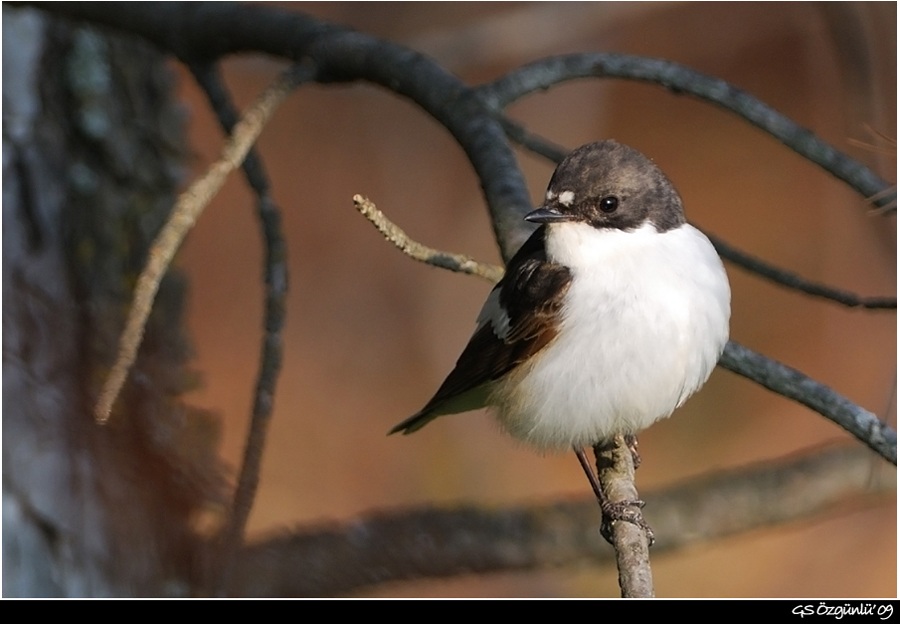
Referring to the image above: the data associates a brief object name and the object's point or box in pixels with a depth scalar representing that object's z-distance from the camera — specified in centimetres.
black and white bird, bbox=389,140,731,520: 407
